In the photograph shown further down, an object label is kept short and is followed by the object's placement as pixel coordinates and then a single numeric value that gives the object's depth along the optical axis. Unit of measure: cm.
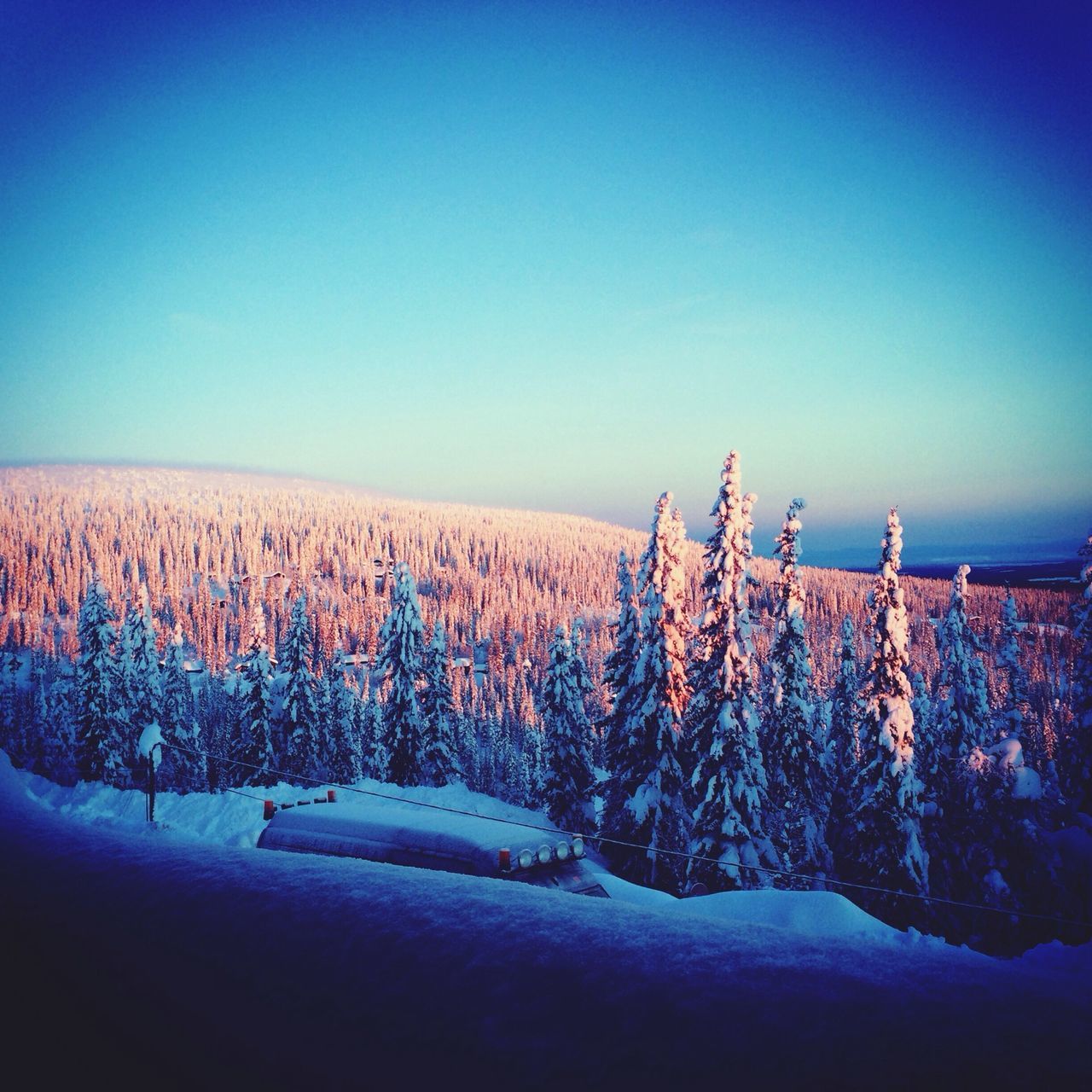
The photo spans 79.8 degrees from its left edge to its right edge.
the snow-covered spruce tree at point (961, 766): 2073
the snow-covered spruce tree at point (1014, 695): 2452
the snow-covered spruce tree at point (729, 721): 2039
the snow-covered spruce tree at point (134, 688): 3841
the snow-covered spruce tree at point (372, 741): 5041
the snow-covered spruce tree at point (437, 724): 3603
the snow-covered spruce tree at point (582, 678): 3278
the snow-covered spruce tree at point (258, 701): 3978
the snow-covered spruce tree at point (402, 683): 3428
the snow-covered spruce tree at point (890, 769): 2050
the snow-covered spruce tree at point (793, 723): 2492
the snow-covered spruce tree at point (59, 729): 4497
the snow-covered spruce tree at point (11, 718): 5116
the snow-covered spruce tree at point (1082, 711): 1942
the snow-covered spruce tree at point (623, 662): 2516
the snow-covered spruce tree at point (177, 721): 4675
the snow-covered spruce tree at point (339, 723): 4881
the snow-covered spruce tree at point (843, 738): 2841
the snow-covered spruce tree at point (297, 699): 4028
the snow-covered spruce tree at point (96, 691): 3722
